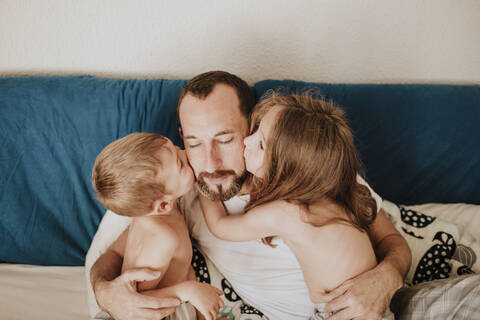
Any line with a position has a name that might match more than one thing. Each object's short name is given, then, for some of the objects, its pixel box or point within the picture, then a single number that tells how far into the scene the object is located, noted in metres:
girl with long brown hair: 1.11
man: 1.09
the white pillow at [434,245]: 1.27
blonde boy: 1.05
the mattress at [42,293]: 1.35
